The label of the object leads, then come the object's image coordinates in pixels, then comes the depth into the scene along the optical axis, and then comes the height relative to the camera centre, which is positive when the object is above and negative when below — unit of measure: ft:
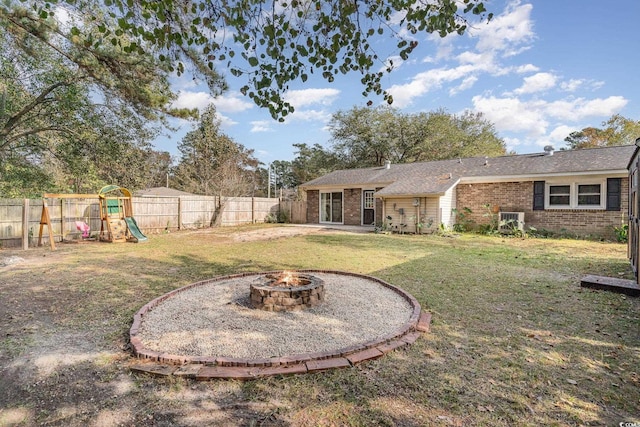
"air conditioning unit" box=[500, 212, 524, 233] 40.90 -1.50
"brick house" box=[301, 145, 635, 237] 37.16 +2.43
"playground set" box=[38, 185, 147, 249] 36.40 -1.72
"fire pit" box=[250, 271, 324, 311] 13.07 -3.78
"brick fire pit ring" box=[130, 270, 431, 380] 8.71 -4.38
